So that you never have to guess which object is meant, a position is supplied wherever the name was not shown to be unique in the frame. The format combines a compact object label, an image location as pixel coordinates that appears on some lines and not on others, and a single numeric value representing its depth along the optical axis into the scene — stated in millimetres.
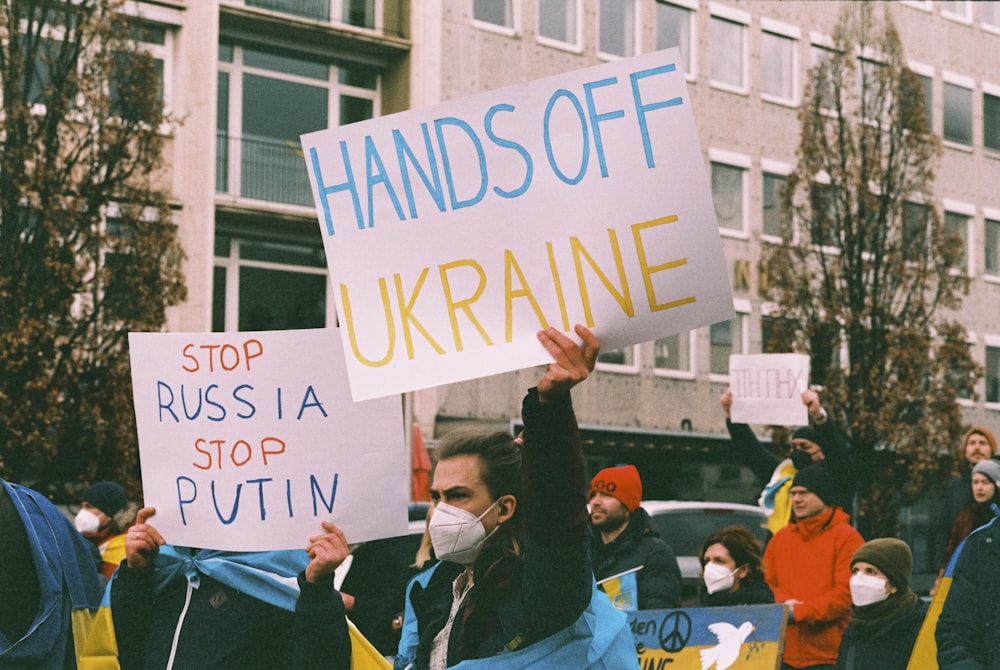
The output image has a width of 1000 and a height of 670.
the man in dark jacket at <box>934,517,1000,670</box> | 5316
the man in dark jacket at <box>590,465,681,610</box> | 7059
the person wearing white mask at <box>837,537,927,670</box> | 6871
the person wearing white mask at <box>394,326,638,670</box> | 3027
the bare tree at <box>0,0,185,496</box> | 19406
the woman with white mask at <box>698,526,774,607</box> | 7910
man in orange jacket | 7746
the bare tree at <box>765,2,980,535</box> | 30766
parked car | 13165
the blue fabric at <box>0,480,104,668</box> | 5047
